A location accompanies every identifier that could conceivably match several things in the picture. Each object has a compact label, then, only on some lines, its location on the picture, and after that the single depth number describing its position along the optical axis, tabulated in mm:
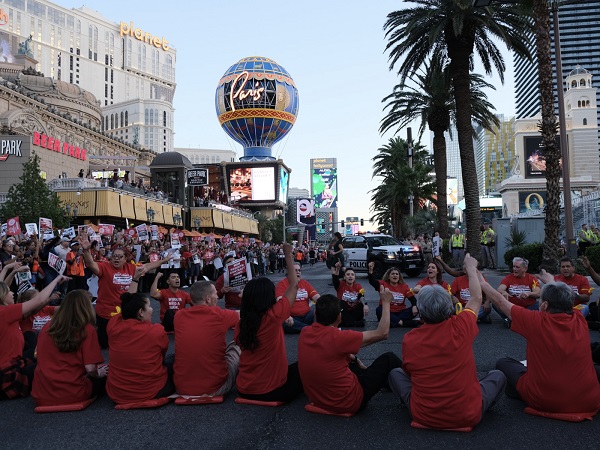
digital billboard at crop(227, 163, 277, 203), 95812
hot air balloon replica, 85938
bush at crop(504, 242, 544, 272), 20141
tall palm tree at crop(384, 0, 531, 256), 21047
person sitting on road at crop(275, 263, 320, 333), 9414
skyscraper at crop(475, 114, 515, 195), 173875
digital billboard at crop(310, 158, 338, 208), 185850
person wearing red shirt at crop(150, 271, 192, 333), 8789
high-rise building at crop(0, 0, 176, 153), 129875
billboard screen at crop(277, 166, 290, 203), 96938
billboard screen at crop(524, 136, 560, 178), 105125
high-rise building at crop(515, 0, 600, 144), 131625
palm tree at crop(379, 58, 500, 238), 29719
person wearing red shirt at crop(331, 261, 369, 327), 9852
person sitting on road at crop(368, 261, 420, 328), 9672
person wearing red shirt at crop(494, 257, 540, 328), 8836
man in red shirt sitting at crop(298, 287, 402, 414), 4664
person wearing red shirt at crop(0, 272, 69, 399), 5574
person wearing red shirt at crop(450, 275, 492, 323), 9289
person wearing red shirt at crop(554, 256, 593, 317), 8391
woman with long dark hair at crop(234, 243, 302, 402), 5004
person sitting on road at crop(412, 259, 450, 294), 9297
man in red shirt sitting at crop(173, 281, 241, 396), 5293
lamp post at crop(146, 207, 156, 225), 41000
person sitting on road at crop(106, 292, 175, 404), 5164
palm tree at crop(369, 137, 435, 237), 48438
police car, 21672
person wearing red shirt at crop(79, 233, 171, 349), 7961
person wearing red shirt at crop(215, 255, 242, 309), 9170
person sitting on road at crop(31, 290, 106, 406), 5062
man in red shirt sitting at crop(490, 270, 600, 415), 4422
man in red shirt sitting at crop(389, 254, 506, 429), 4320
